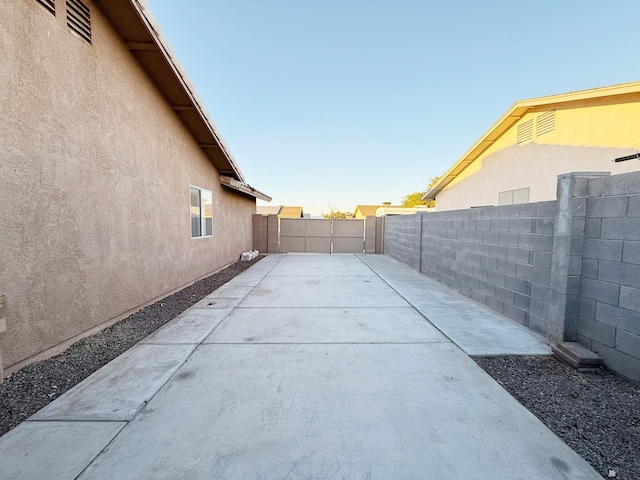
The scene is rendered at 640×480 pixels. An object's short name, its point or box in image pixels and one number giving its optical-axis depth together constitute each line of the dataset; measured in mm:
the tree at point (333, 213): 52706
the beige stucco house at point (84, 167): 2771
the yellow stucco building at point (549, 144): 6957
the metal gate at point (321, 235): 14109
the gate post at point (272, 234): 13805
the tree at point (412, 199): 39200
